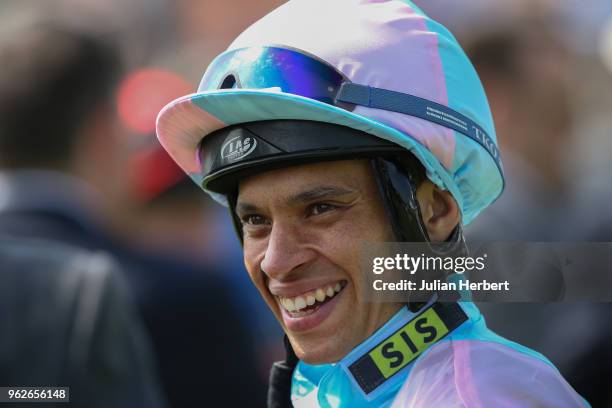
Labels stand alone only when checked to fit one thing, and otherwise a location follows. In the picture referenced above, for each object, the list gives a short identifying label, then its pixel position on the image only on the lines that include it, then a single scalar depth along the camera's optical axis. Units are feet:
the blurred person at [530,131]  32.55
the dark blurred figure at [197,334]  28.50
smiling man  18.08
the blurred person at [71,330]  21.86
